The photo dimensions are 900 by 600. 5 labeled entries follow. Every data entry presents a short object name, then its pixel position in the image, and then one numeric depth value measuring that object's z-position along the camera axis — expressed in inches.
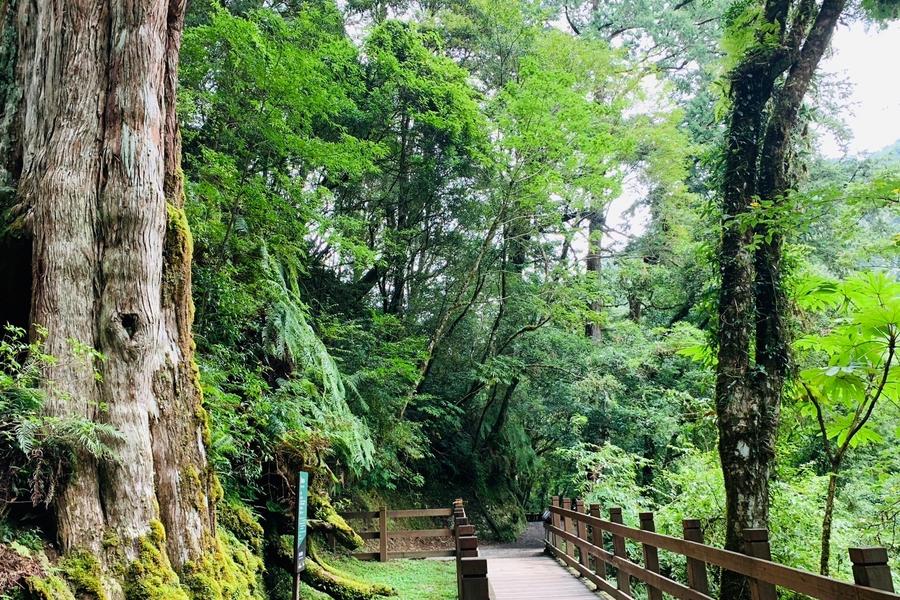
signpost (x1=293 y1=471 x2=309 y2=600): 163.5
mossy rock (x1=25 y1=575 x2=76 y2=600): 103.7
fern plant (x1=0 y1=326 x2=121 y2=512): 114.7
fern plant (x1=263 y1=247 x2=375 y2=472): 255.4
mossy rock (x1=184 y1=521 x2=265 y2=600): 141.7
